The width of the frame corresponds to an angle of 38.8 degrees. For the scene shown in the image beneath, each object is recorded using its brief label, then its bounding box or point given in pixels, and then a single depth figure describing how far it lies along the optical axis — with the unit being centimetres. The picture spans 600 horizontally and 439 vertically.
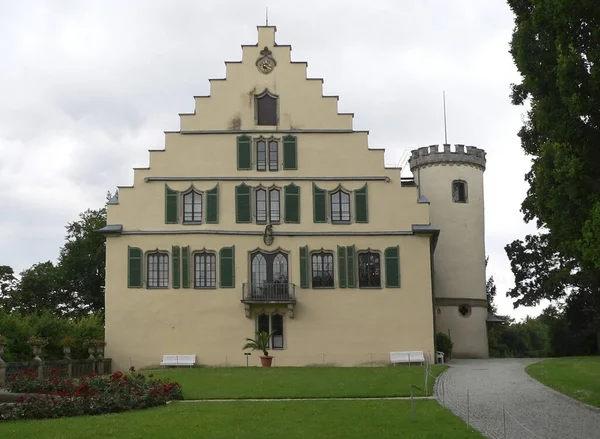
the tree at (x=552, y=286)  4244
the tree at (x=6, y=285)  5266
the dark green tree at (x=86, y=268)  5169
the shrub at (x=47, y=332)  2825
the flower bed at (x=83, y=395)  1841
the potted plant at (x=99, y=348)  3451
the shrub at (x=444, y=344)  3850
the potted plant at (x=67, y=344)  3038
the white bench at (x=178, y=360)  3581
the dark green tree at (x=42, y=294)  5222
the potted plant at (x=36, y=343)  2734
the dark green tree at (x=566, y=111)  1733
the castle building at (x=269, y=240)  3644
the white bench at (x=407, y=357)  3588
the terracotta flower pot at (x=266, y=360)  3428
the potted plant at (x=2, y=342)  2475
